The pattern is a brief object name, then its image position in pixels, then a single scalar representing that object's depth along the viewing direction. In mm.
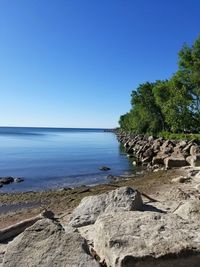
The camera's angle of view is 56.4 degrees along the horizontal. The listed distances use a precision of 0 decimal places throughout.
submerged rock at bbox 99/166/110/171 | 15897
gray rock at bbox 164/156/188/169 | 13582
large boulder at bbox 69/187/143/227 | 4816
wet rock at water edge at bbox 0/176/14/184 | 12656
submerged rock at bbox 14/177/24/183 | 12990
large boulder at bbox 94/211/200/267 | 2861
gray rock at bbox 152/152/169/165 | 16087
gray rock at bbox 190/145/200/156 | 15218
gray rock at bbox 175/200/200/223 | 4023
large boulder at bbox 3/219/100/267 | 3007
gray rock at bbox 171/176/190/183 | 9017
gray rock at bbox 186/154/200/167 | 12290
